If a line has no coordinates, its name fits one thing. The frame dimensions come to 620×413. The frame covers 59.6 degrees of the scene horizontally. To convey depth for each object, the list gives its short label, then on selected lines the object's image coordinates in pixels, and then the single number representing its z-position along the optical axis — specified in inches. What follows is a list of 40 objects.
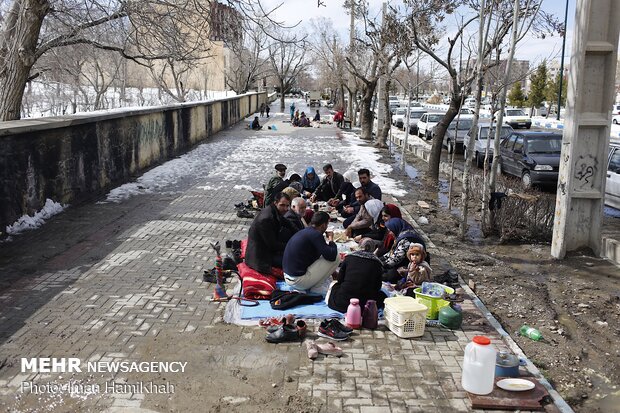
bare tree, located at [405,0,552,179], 458.9
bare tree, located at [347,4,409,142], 654.5
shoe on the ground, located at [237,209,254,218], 435.8
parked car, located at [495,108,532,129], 1177.7
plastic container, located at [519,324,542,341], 236.7
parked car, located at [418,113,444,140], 1178.8
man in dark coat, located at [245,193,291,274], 277.9
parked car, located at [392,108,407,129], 1554.1
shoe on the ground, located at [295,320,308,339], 220.8
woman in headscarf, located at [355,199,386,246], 337.7
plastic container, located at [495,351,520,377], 193.9
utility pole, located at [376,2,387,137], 965.8
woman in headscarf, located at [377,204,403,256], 306.3
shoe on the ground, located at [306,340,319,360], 203.3
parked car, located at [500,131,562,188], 585.9
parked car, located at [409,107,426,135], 1364.4
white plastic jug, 178.9
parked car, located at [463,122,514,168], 786.2
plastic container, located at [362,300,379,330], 230.4
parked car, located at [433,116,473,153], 956.0
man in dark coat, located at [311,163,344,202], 480.3
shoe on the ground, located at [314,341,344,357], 206.8
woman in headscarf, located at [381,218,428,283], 282.0
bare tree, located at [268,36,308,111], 2225.1
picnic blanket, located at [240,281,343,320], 240.5
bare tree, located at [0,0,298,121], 452.1
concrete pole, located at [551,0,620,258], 337.1
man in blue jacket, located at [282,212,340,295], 259.3
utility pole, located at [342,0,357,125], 1138.2
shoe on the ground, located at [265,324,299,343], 216.5
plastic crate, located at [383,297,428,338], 220.1
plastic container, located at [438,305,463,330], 232.7
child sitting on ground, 264.7
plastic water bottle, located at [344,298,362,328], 229.6
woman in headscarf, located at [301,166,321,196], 501.0
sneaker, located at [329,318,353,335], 223.1
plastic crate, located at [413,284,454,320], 240.8
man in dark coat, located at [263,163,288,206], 406.6
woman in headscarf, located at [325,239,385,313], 237.9
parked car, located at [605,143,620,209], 490.0
